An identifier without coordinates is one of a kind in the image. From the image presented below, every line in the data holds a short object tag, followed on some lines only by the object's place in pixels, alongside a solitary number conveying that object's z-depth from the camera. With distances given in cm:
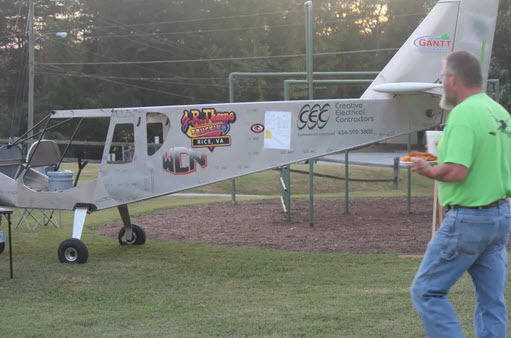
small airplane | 861
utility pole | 3606
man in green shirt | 393
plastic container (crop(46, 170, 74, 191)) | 906
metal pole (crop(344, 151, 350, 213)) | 1282
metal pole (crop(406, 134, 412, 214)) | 1264
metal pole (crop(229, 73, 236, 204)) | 1287
